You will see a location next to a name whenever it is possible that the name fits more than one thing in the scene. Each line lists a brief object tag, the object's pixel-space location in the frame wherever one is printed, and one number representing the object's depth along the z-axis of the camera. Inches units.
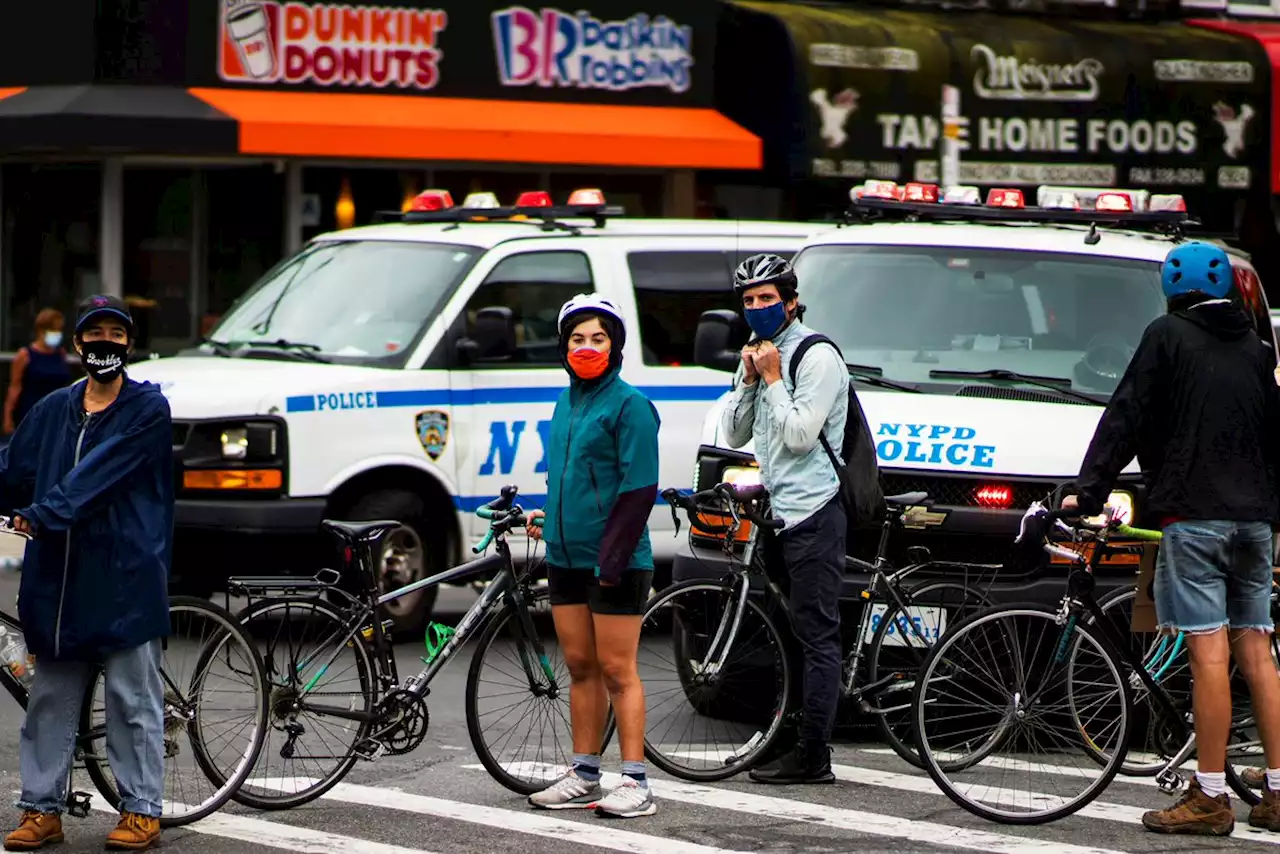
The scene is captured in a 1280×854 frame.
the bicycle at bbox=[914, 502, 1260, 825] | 559.8
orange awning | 1423.2
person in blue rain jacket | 506.2
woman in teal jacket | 548.4
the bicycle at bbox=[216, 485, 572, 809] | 553.6
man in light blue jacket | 588.1
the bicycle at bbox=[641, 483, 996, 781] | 599.5
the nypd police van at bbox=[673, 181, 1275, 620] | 646.3
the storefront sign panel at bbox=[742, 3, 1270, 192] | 1647.3
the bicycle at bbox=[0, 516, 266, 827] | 532.0
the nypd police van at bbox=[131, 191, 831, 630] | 810.6
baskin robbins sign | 1558.1
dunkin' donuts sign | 1440.6
